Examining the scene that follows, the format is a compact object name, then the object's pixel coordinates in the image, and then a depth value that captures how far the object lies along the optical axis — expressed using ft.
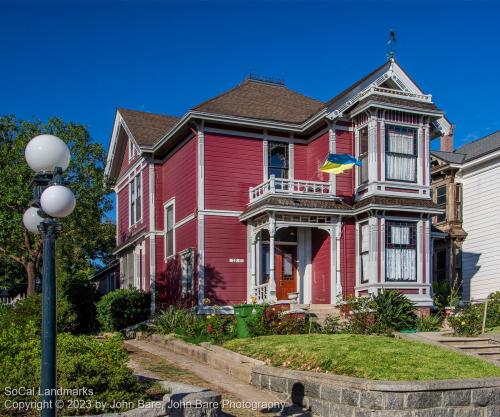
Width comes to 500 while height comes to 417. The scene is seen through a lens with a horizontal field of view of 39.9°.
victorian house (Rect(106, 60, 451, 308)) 71.05
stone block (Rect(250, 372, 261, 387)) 42.27
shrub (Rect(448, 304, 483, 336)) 55.62
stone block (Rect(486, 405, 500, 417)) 35.88
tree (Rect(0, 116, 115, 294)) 76.89
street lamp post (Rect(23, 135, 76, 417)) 21.47
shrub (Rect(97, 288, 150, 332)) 76.54
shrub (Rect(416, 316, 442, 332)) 61.36
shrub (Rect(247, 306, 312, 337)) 55.11
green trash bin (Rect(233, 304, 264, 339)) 55.21
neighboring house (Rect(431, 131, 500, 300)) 89.15
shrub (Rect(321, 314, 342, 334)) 58.37
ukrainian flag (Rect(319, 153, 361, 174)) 69.72
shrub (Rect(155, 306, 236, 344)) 57.31
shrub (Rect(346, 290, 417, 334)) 59.16
